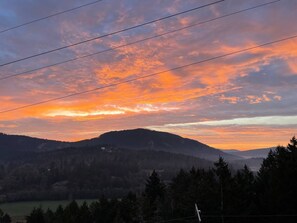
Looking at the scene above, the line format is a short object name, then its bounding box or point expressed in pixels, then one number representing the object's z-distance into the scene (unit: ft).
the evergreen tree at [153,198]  282.15
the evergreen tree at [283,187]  150.92
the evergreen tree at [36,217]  321.93
